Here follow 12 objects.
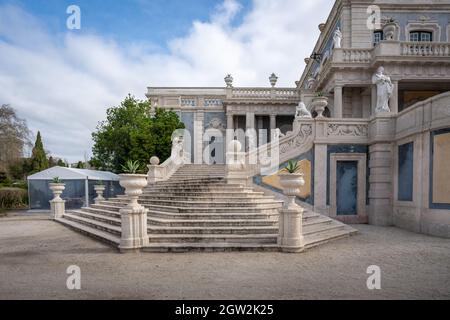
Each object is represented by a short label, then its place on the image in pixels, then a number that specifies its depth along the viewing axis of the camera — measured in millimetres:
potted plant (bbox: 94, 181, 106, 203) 13723
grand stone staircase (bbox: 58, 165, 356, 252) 6621
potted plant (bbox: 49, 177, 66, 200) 12359
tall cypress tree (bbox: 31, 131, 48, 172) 27517
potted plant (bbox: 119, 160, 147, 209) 6488
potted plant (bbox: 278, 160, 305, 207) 6285
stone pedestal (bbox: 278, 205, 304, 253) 6219
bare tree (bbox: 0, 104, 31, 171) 20609
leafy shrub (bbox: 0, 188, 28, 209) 18922
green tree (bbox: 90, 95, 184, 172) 16719
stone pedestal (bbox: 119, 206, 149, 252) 6289
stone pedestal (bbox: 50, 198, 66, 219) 12203
